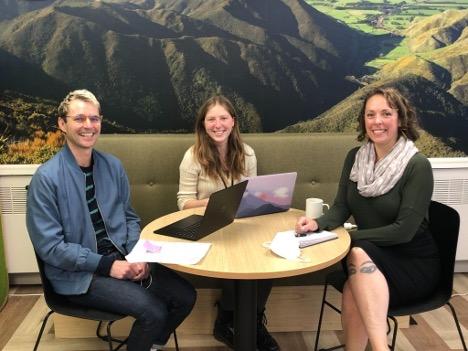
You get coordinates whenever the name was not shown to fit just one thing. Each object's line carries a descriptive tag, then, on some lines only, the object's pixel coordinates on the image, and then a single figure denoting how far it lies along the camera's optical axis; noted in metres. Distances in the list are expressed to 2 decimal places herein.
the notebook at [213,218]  1.75
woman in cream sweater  2.35
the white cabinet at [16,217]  2.90
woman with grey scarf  1.85
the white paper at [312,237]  1.77
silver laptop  2.00
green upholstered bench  2.71
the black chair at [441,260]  1.86
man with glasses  1.77
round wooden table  1.50
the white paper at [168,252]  1.59
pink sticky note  1.68
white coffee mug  2.09
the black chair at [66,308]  1.79
